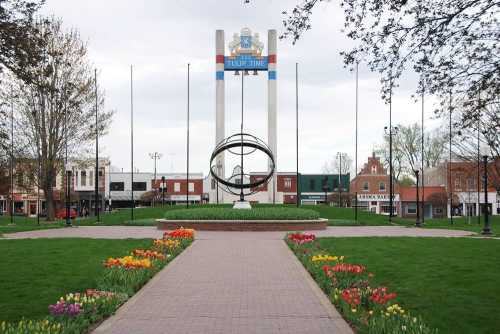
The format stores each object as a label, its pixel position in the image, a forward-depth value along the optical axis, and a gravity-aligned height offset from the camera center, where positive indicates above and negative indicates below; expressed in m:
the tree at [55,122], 38.47 +4.04
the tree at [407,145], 68.15 +4.41
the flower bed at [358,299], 7.15 -1.87
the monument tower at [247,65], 57.16 +11.64
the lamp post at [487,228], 25.63 -2.08
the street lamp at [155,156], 84.05 +3.72
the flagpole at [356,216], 36.81 -2.21
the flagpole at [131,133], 43.53 +3.64
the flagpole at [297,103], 46.19 +6.64
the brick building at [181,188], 88.00 -0.98
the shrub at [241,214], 29.28 -1.66
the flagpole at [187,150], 45.84 +2.51
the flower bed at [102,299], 7.26 -1.88
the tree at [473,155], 39.49 +1.95
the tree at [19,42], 10.60 +2.60
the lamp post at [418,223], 33.53 -2.39
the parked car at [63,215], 50.97 -3.07
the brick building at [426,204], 61.62 -2.35
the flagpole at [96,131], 38.66 +3.45
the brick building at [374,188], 78.88 -0.81
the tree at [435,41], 8.67 +2.18
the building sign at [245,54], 57.47 +12.77
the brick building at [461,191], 58.84 -0.92
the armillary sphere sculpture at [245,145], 33.78 +2.11
